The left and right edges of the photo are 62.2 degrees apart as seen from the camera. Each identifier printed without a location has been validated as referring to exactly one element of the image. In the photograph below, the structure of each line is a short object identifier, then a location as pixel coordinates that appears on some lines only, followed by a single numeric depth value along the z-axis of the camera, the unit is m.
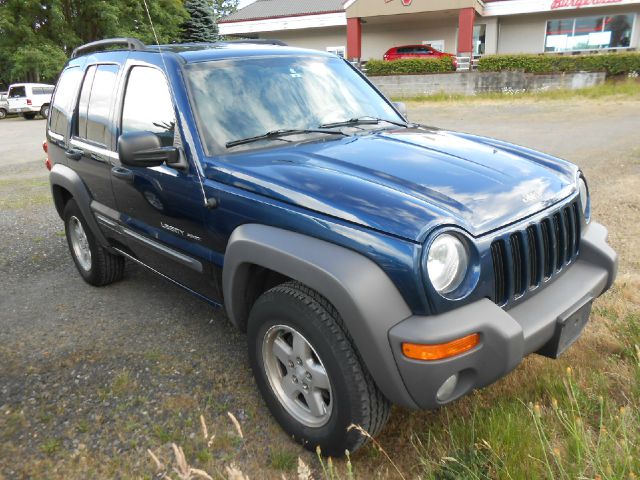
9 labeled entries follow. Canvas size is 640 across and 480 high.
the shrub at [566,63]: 21.20
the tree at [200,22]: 31.98
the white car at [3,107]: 27.12
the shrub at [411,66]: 23.30
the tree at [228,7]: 59.77
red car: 25.84
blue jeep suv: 2.05
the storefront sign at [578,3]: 24.00
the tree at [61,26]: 28.70
